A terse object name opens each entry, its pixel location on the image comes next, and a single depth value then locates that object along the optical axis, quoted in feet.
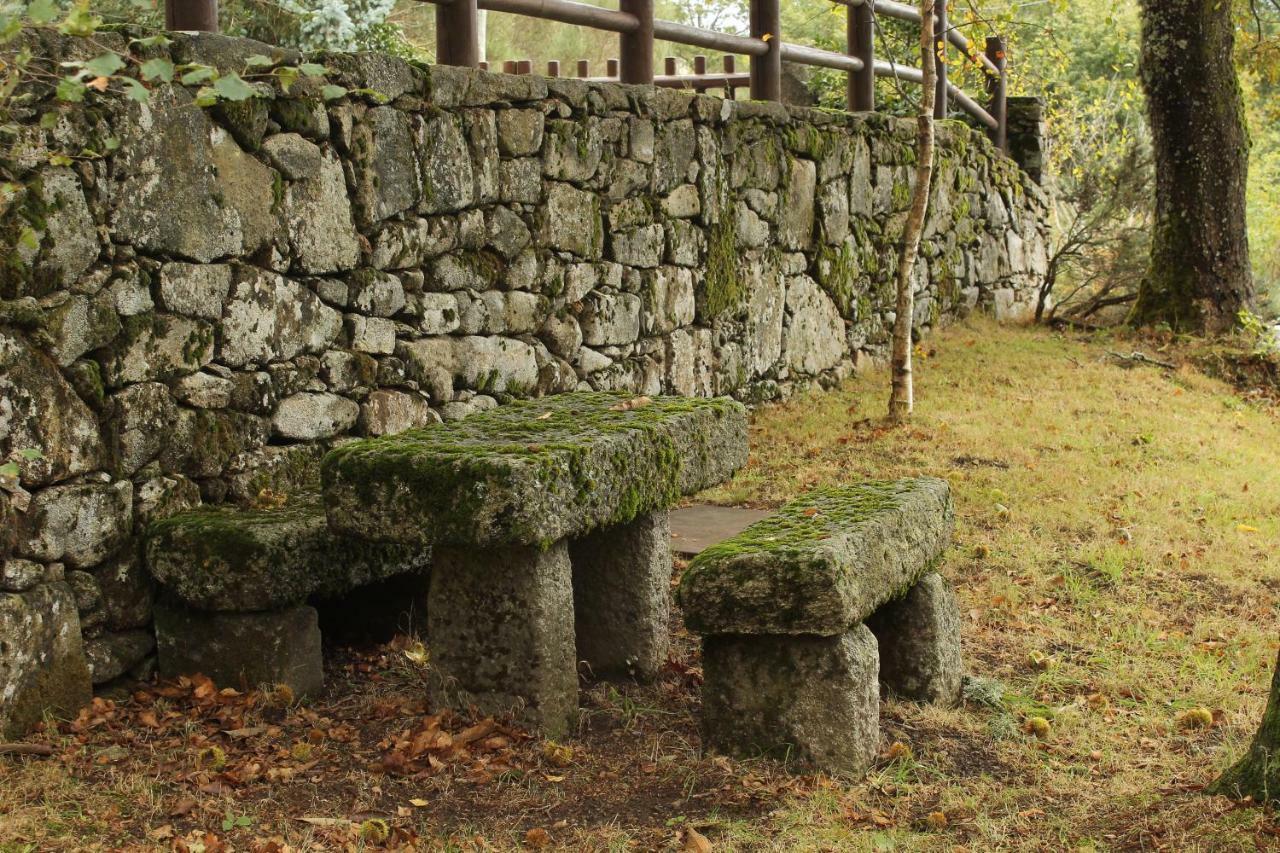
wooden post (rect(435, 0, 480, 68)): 19.88
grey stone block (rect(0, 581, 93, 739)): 13.12
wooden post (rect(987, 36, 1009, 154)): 43.70
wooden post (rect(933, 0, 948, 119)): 37.06
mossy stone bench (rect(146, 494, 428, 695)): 13.97
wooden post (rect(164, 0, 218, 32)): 15.61
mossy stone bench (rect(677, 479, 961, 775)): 12.29
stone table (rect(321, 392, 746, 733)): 12.60
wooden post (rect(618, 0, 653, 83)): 24.77
